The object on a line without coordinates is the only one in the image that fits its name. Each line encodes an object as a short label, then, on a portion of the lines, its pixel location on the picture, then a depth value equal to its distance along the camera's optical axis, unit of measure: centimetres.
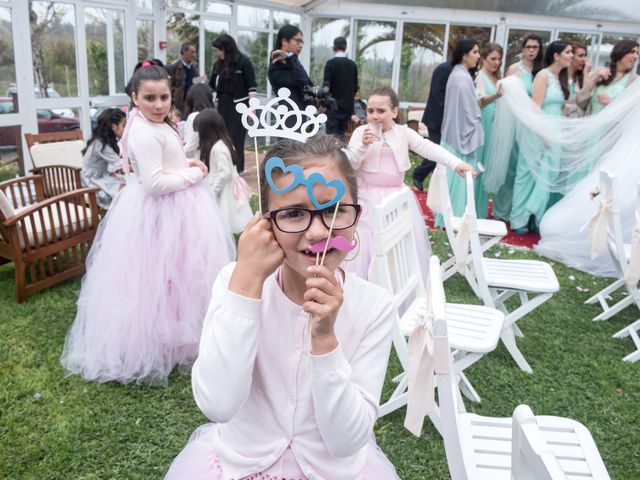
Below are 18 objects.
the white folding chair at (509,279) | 298
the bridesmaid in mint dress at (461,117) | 536
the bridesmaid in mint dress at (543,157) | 536
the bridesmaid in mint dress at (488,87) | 549
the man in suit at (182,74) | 713
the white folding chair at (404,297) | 231
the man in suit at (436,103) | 622
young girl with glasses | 113
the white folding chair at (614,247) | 341
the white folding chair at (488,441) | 149
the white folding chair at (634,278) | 318
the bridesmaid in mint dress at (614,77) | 524
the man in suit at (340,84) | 770
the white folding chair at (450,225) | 357
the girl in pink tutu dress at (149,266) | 281
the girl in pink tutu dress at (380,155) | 341
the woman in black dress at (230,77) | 666
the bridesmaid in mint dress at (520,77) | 557
